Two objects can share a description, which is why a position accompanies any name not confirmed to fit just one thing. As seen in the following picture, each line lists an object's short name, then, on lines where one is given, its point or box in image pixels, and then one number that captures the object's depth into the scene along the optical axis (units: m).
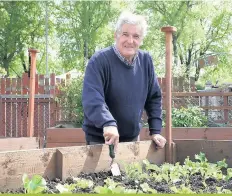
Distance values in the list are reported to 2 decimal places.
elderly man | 2.61
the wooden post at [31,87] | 4.83
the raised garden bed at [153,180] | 1.93
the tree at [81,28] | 25.72
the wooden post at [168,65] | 3.35
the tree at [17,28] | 25.03
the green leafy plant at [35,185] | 1.85
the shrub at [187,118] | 7.80
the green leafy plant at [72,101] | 8.18
